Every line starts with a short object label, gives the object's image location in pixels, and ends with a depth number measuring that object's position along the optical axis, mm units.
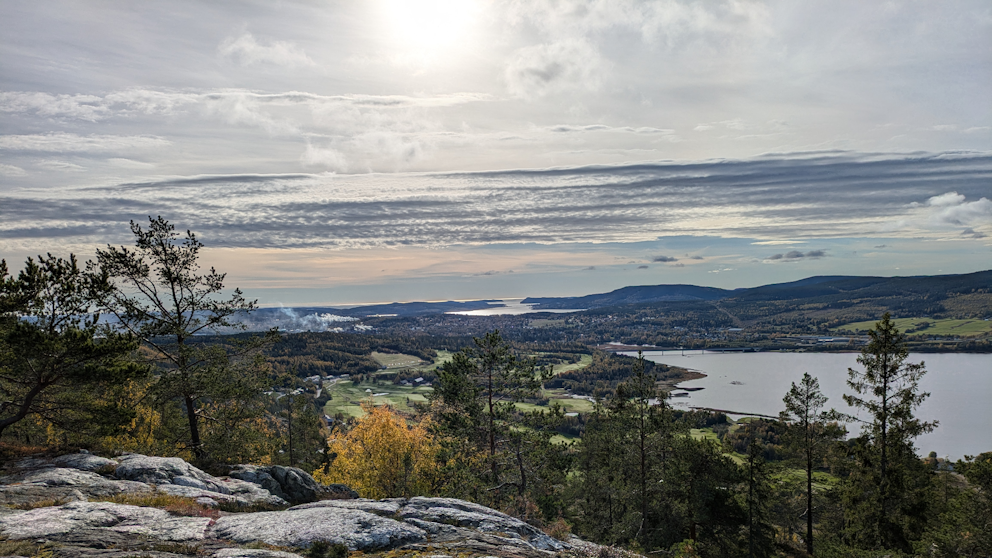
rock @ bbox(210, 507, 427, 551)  12945
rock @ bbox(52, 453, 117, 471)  18938
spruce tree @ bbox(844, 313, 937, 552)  29469
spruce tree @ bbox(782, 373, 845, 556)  38312
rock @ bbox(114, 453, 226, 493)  19109
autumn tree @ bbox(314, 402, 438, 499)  38094
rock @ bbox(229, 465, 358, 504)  23078
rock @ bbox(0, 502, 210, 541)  11602
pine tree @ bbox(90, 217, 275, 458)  25672
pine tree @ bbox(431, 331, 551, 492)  32906
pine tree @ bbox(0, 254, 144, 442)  18516
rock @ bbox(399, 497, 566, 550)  15830
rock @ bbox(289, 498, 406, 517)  16438
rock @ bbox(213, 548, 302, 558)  11031
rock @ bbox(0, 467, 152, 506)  14672
